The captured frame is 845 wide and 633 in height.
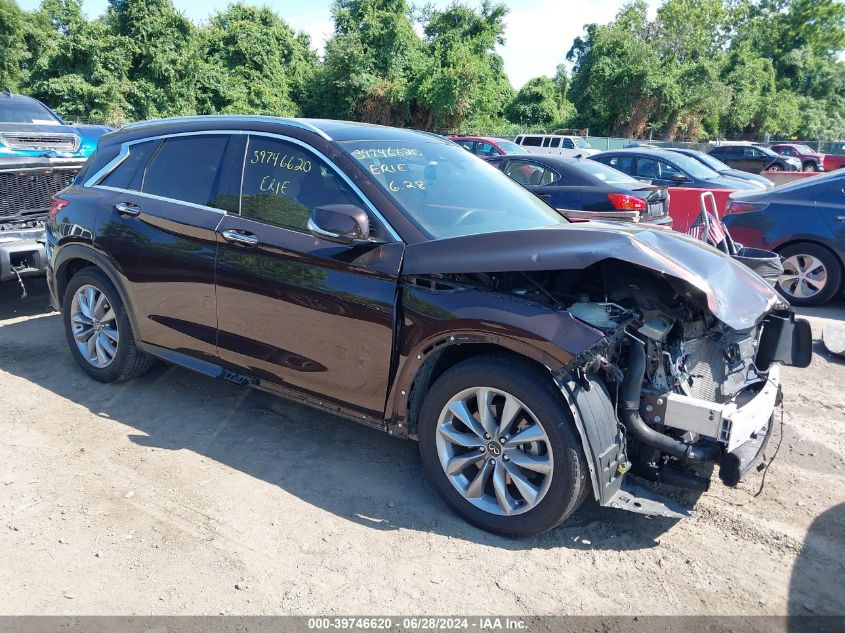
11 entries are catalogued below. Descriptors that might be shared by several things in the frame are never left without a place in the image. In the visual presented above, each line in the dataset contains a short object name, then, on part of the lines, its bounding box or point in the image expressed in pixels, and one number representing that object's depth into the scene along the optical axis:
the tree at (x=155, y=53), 28.59
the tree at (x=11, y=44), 29.95
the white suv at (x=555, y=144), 24.56
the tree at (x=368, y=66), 35.03
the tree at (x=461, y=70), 33.62
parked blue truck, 6.35
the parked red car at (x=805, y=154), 30.00
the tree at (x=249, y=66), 32.06
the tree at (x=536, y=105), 41.97
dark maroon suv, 3.06
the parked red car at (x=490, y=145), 18.91
